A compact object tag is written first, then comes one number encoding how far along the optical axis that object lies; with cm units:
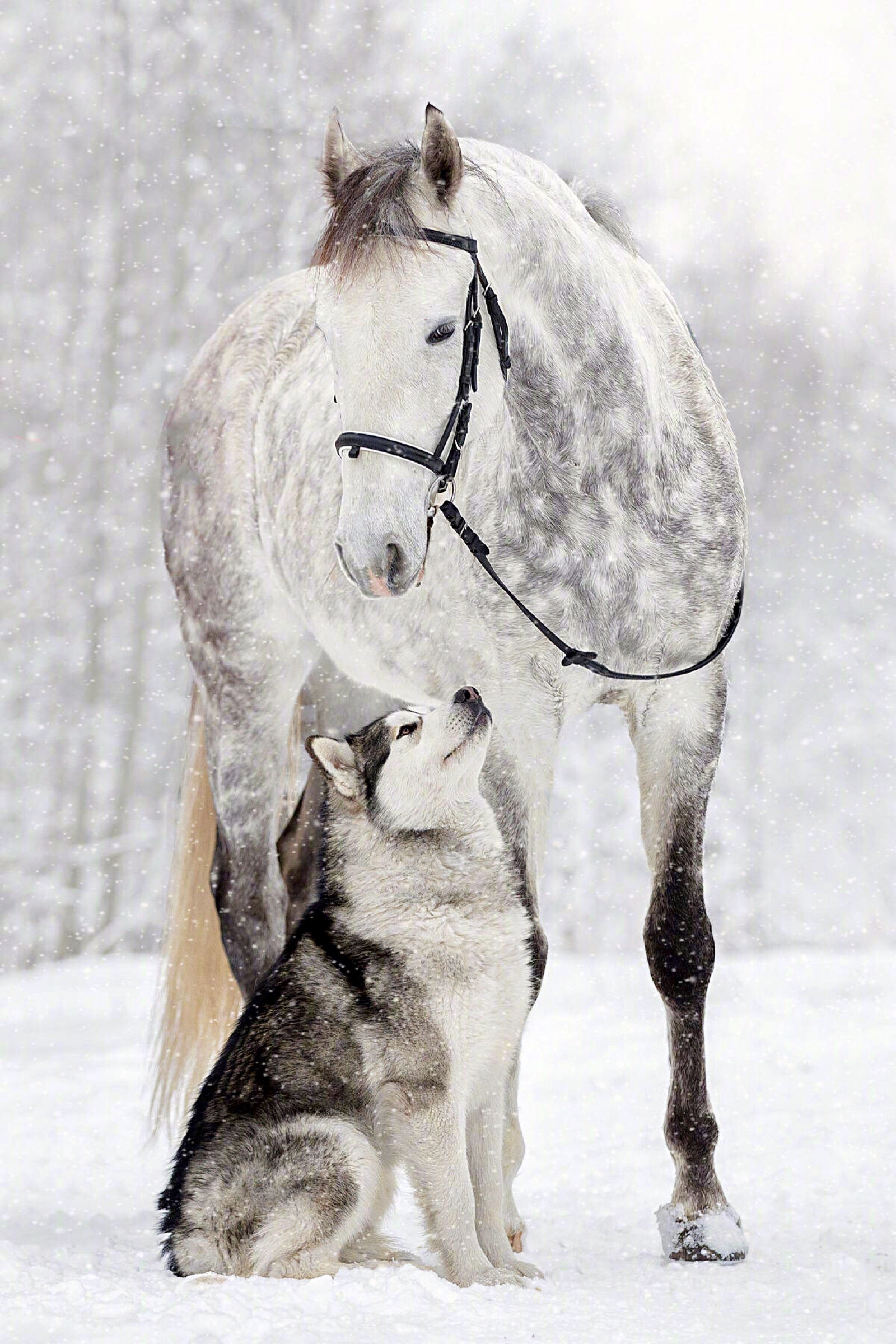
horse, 590
